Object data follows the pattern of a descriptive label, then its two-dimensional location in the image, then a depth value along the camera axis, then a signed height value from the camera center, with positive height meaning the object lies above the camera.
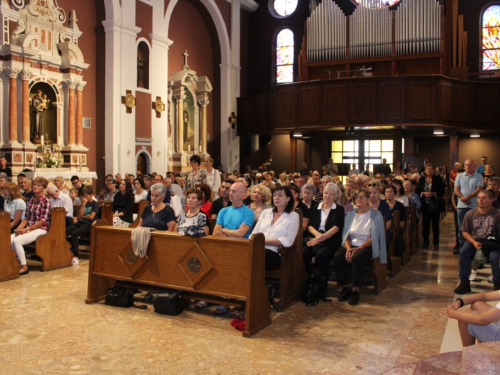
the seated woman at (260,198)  6.05 -0.21
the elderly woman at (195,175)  8.30 +0.10
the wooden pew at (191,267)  4.61 -0.85
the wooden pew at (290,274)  5.30 -0.99
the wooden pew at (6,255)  6.44 -0.94
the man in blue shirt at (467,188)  7.84 -0.11
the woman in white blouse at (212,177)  8.66 +0.07
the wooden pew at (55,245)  7.05 -0.90
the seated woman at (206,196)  6.69 -0.20
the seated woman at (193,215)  5.52 -0.37
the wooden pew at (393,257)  6.75 -1.02
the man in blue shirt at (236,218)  5.37 -0.40
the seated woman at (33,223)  6.80 -0.59
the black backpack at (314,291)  5.46 -1.19
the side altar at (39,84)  11.68 +2.38
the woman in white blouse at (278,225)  5.27 -0.47
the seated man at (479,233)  5.91 -0.63
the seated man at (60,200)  7.63 -0.29
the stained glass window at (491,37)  18.20 +5.15
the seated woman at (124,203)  8.49 -0.37
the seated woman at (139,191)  9.13 -0.18
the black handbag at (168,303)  5.02 -1.20
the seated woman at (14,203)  7.20 -0.31
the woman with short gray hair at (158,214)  5.80 -0.38
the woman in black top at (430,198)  9.07 -0.31
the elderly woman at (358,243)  5.71 -0.72
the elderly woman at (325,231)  5.86 -0.60
